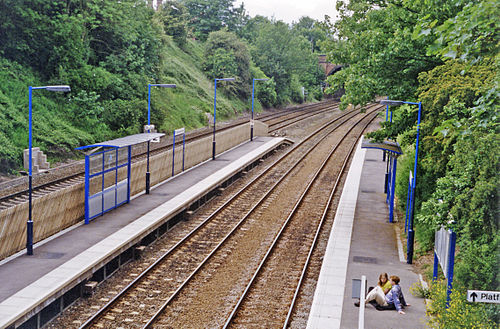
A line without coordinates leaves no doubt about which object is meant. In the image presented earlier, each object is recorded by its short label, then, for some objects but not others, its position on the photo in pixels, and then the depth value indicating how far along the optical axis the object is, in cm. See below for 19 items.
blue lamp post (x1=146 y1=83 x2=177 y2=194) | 2453
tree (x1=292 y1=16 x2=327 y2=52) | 12011
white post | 1120
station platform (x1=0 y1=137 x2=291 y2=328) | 1246
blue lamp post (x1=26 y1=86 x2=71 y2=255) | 1567
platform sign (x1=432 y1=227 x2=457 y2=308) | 1190
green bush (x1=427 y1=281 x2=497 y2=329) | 1020
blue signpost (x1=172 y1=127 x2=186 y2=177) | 2720
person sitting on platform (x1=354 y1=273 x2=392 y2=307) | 1345
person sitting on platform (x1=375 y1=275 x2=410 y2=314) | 1324
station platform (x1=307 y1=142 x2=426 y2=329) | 1277
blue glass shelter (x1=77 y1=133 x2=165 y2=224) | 1945
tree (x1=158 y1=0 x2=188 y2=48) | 5966
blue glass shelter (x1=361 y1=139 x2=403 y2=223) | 2124
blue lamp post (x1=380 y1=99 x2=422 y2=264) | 1722
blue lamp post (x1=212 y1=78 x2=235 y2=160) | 3472
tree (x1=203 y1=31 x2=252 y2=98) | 6047
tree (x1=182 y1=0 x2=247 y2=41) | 7644
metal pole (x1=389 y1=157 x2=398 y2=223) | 2219
